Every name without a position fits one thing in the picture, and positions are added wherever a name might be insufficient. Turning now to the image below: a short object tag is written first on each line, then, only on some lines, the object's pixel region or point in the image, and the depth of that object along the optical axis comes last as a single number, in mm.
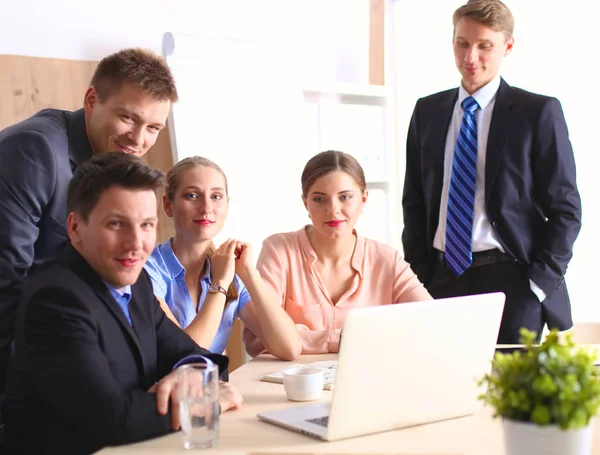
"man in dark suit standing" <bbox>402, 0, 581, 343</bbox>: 2668
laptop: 1291
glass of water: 1287
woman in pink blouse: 2338
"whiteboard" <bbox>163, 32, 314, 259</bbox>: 3357
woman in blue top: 2090
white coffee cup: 1578
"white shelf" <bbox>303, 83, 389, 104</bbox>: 3934
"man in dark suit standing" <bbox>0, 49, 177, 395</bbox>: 1759
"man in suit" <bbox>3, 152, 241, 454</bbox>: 1349
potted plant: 966
